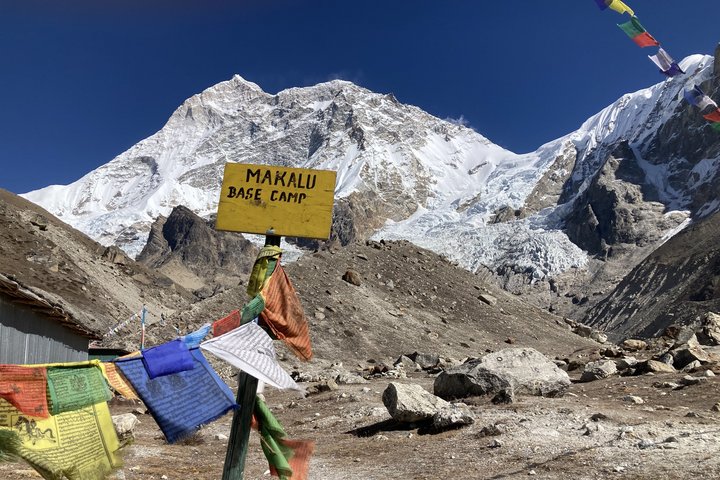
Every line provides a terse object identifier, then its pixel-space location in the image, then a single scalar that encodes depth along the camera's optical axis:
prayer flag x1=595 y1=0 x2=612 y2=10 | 11.34
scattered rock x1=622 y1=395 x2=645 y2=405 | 11.39
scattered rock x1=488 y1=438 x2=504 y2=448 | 9.08
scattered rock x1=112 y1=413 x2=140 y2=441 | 11.97
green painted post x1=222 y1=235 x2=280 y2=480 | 4.90
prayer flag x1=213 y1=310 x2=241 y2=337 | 5.13
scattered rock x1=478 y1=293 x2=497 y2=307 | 40.36
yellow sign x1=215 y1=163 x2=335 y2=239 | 5.37
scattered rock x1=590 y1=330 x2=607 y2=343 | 41.34
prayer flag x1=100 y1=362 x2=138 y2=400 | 4.67
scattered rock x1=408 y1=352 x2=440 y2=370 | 25.05
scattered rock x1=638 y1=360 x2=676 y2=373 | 14.70
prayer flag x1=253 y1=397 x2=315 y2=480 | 5.08
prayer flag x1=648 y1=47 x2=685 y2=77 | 12.02
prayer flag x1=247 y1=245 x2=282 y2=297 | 5.37
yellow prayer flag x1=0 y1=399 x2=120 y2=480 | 4.43
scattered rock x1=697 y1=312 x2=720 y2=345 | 19.92
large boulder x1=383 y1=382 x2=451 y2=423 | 11.20
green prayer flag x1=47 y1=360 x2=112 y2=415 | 4.52
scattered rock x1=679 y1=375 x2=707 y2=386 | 12.20
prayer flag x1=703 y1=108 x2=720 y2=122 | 10.61
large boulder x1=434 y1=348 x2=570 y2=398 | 13.31
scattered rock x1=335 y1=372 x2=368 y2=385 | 19.39
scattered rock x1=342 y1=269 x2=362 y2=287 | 35.75
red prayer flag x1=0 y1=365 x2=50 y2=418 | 4.43
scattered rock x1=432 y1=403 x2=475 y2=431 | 10.59
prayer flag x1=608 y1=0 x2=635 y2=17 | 11.37
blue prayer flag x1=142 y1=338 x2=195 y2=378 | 4.70
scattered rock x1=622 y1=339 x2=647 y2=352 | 23.06
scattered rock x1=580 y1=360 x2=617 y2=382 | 15.56
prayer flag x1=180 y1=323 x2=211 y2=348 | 4.82
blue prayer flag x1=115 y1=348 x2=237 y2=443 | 4.62
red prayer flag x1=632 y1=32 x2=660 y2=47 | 11.68
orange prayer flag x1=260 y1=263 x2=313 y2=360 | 5.26
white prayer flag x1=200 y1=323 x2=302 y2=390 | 4.55
